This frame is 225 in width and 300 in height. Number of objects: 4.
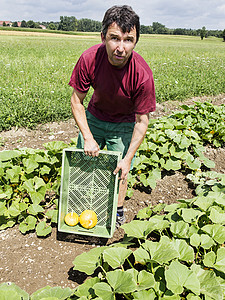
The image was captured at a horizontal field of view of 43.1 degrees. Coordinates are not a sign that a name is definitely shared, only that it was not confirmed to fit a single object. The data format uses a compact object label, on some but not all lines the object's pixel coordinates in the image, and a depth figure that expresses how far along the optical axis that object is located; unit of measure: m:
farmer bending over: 1.89
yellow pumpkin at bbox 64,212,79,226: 2.50
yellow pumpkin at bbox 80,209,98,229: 2.49
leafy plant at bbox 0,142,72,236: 2.52
